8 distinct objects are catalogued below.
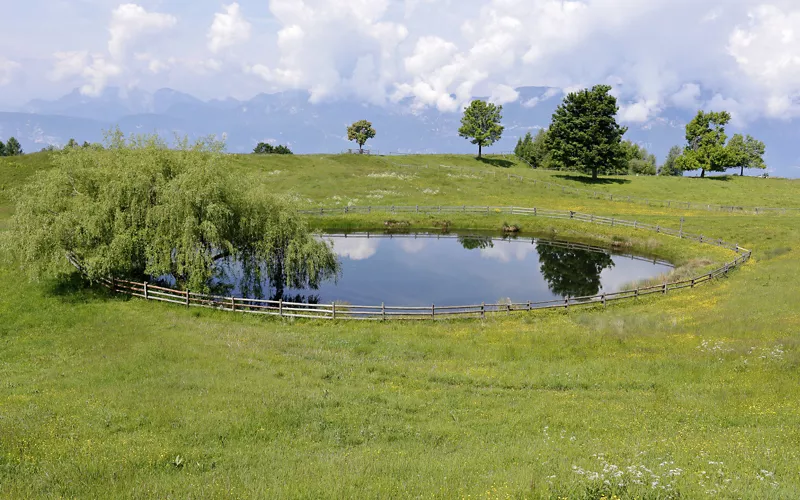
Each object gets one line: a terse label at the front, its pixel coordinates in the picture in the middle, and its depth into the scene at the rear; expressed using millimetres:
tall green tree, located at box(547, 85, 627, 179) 90000
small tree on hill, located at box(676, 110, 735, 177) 100250
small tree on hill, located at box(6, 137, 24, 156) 133912
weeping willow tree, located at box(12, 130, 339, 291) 33219
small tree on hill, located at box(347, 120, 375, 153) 136500
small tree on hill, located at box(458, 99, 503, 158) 116375
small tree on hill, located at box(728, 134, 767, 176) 101250
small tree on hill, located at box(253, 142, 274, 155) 131875
